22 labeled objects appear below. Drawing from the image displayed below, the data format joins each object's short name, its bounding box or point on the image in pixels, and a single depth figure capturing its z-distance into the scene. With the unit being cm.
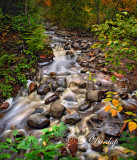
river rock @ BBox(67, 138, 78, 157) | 349
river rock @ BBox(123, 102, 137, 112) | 495
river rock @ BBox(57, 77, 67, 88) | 638
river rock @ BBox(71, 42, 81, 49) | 1161
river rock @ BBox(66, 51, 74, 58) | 1035
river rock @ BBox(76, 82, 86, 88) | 636
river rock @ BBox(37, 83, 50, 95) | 599
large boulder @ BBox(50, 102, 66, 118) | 475
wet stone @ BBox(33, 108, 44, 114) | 507
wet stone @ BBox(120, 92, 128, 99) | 549
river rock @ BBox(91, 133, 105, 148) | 356
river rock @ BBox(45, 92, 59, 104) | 547
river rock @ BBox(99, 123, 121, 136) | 379
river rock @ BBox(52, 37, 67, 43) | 1280
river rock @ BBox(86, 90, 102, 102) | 538
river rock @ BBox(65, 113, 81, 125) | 443
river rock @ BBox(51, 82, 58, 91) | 621
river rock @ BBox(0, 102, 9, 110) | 520
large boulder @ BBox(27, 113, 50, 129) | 427
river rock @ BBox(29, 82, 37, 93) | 616
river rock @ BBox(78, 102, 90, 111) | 510
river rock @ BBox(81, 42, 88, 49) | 1135
